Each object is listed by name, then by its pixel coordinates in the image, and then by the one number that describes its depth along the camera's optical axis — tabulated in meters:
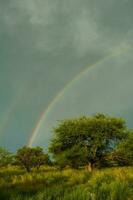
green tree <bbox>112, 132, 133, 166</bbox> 34.03
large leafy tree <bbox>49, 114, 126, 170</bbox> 35.28
